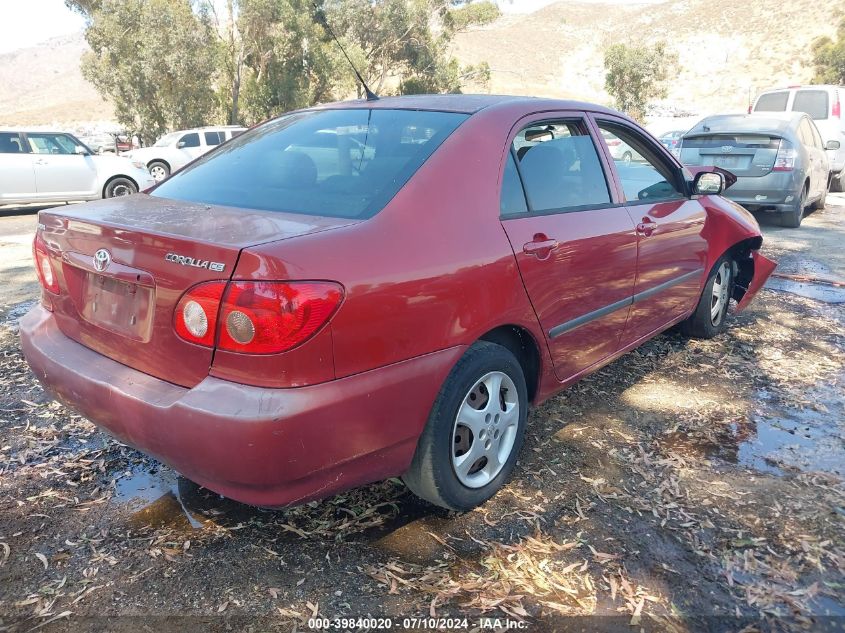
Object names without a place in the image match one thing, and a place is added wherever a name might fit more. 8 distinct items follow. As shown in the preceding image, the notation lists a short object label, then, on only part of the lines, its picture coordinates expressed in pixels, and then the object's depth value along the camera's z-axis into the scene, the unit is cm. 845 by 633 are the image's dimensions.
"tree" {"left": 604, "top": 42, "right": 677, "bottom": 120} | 4178
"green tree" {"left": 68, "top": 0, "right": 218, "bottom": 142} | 2461
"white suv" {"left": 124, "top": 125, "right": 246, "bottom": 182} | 1792
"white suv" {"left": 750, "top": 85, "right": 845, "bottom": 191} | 1354
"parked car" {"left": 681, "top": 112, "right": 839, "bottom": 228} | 921
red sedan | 207
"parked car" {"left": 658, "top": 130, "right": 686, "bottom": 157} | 1875
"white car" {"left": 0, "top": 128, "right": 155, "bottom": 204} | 1165
